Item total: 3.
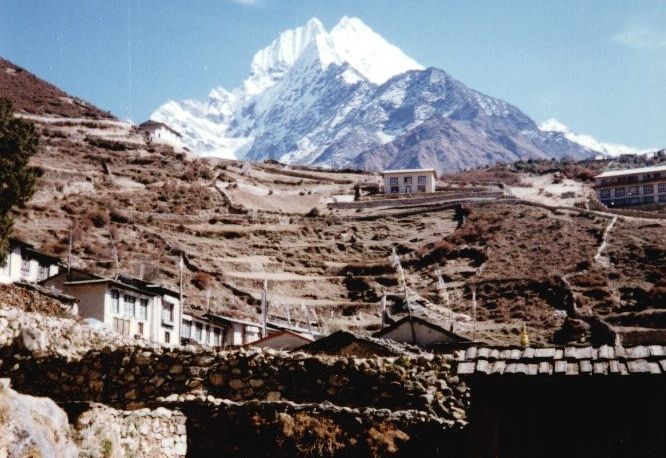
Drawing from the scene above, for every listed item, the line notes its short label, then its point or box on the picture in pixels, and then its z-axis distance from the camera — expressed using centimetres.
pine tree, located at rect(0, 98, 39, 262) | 4412
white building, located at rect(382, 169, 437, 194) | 15838
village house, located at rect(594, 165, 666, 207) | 14475
